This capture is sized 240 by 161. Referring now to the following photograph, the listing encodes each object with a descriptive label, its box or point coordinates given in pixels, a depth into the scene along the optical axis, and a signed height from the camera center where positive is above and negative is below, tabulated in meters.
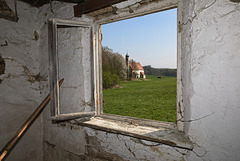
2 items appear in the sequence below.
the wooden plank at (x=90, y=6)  1.51 +0.82
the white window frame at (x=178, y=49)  1.28 +0.30
